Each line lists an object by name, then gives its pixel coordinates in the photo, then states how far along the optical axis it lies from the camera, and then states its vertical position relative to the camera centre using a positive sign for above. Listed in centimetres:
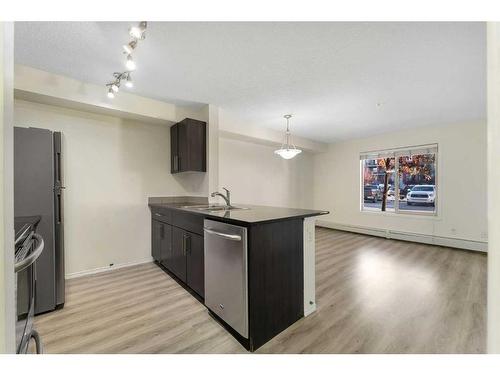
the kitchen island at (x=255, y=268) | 152 -67
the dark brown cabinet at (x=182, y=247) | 209 -69
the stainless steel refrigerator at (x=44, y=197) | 181 -8
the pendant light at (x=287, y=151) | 351 +61
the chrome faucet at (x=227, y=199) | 259 -14
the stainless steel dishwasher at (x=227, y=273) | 153 -68
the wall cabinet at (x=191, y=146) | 304 +62
